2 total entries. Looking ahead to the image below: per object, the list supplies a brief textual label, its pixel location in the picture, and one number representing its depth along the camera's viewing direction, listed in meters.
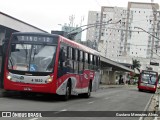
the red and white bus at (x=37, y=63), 13.54
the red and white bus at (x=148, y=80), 42.82
